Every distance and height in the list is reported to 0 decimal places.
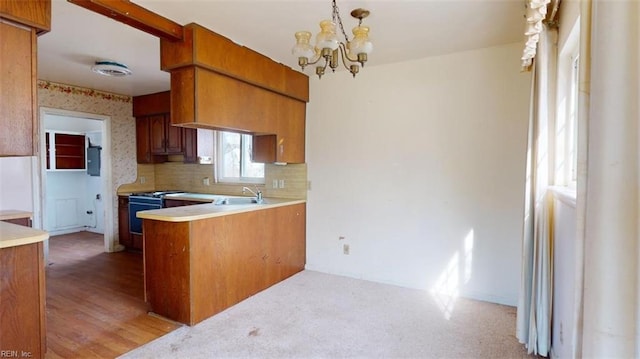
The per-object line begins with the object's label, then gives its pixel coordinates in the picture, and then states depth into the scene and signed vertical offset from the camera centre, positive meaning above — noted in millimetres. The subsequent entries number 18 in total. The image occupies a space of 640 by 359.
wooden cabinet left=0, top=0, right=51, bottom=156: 1826 +547
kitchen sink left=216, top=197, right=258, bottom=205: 4082 -397
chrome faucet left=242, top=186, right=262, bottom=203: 3938 -306
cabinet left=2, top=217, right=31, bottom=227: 3250 -526
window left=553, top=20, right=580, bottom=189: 2041 +347
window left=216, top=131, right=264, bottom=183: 4812 +124
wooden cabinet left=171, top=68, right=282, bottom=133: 2770 +614
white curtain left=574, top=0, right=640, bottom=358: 757 -34
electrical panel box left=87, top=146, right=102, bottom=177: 6737 +151
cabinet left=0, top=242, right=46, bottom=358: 1810 -758
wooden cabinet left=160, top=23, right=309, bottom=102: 2689 +996
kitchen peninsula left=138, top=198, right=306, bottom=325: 2732 -799
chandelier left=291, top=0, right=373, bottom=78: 1985 +767
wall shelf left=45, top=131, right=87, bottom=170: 6586 +355
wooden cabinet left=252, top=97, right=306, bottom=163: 3865 +367
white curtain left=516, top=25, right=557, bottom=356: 2115 -283
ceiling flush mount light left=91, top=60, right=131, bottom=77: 3598 +1102
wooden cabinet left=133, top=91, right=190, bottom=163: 5090 +584
